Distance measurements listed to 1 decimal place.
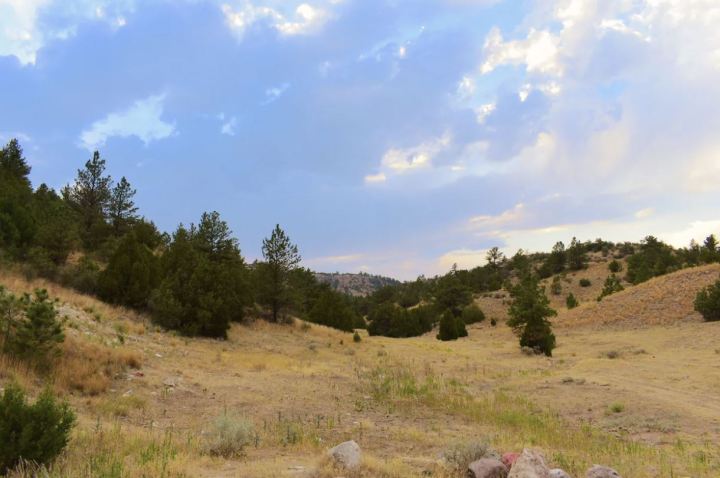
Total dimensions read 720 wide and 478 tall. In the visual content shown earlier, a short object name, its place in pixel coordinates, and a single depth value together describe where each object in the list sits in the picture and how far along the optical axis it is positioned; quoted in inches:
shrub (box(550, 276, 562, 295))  2319.1
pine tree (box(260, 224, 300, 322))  1443.2
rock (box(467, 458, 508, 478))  247.0
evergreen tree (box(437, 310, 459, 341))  1755.7
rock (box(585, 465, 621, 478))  240.2
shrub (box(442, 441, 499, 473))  269.3
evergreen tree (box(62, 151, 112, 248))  1593.3
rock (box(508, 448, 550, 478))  225.0
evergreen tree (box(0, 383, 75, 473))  245.0
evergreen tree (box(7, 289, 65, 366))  482.3
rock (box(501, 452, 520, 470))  255.2
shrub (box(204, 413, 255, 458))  300.4
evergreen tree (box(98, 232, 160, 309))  1024.2
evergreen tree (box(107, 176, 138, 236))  1633.9
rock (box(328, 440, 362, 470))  253.8
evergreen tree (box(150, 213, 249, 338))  1012.5
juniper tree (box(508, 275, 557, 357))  1103.0
